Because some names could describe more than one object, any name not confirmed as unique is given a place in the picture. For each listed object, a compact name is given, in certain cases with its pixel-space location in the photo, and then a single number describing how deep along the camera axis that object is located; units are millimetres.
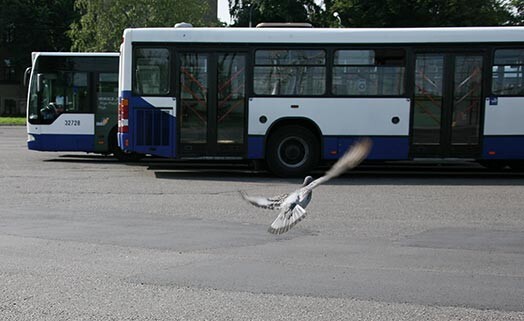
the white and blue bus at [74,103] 16688
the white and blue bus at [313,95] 13531
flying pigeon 4641
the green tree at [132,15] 36219
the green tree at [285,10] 41531
